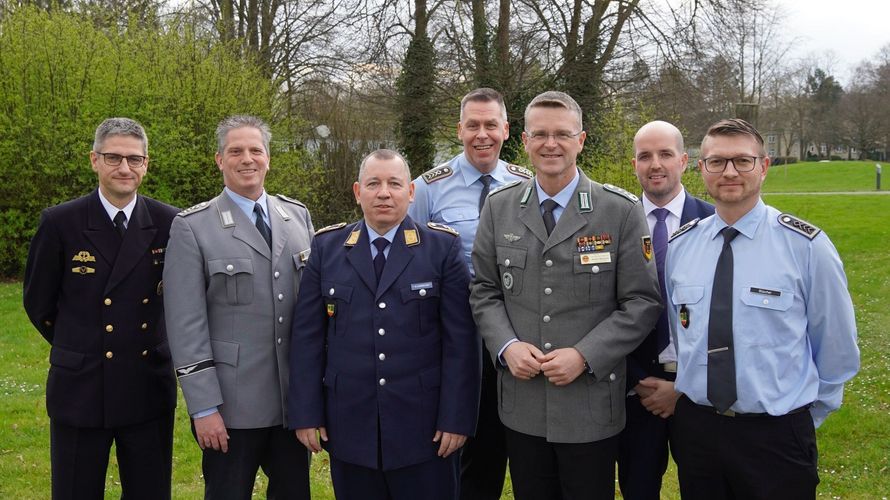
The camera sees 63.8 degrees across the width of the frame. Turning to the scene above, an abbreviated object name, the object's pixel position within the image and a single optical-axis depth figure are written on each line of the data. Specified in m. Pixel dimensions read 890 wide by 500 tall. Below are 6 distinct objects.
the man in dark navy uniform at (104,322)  3.31
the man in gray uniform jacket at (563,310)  2.95
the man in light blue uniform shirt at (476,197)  3.82
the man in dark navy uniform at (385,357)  3.12
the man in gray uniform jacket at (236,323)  3.16
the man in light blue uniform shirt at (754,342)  2.71
